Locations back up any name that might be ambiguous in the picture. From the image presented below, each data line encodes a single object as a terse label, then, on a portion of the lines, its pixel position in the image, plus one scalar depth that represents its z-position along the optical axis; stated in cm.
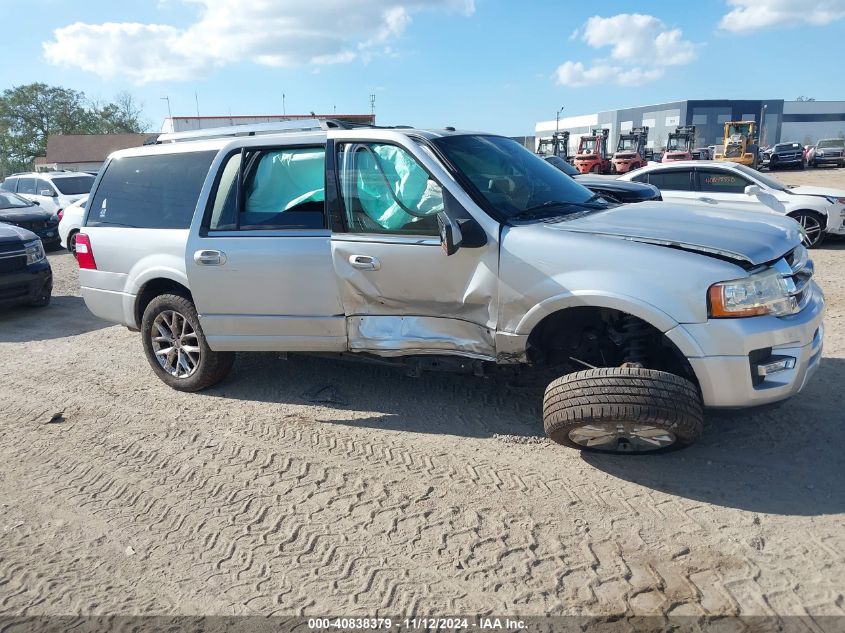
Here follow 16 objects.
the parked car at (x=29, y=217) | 1325
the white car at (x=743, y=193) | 1052
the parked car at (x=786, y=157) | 4066
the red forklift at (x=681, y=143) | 3550
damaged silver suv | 338
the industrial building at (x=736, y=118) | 7606
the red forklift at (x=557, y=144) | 4182
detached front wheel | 336
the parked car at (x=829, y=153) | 4125
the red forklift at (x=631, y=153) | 3712
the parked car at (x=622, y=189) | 782
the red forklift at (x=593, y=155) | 3841
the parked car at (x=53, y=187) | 1658
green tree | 6556
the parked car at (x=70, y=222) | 1352
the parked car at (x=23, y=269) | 828
